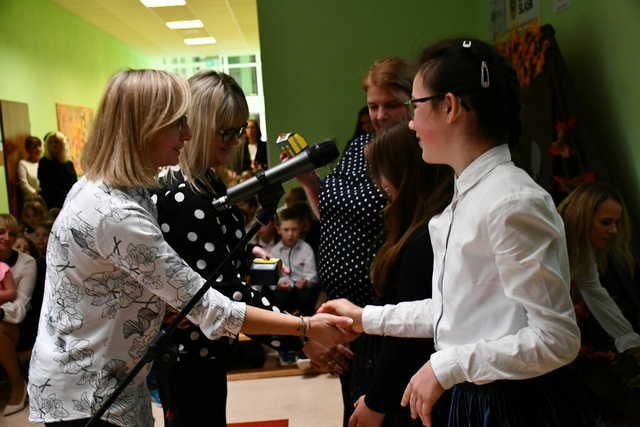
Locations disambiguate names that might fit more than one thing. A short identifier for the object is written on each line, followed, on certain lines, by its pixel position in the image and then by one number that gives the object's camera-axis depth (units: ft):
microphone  3.79
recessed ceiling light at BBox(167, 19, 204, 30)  29.32
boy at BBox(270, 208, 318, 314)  13.79
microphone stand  3.68
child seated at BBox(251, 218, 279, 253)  14.32
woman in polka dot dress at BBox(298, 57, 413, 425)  5.73
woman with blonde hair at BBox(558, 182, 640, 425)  6.89
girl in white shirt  3.21
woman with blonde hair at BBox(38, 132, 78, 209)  20.61
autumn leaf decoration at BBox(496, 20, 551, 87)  8.63
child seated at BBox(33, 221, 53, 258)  14.26
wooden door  20.63
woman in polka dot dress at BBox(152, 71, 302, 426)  5.17
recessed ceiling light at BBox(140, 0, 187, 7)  25.14
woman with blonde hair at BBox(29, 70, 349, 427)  4.06
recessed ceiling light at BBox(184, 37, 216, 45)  33.86
